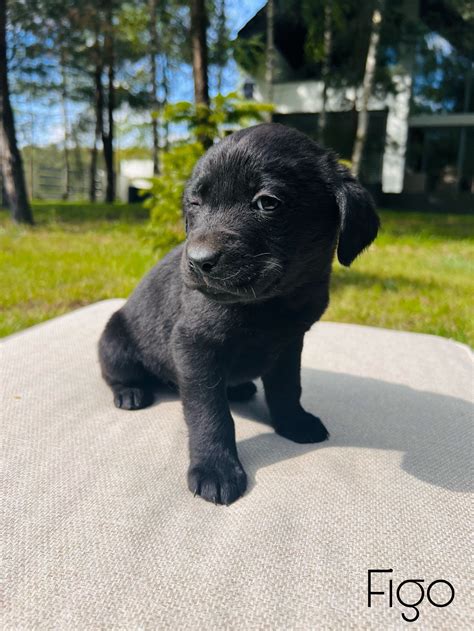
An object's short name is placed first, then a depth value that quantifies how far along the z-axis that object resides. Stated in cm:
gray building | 1541
